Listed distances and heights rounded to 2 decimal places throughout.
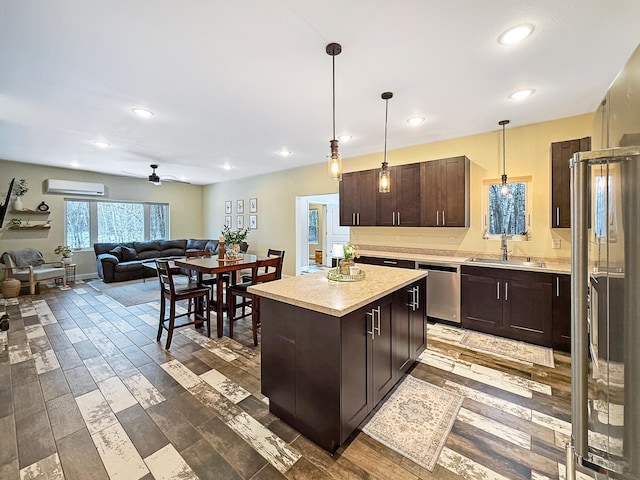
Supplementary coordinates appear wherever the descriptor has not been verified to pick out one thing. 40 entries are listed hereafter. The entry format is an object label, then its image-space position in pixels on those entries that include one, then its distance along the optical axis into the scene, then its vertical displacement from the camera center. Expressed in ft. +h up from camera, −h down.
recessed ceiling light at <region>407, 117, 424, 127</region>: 11.60 +4.96
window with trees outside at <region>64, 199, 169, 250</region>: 22.88 +1.80
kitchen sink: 11.46 -1.14
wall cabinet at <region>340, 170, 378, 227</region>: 15.43 +2.32
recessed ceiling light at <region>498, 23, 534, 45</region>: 6.26 +4.68
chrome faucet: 12.59 -0.49
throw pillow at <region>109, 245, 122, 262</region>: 22.71 -0.84
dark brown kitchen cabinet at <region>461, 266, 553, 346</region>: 10.51 -2.66
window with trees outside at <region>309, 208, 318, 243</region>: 33.40 +1.58
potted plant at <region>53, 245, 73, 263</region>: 20.92 -0.71
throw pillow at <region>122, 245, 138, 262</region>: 23.30 -1.05
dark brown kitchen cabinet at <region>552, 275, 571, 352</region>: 10.05 -2.76
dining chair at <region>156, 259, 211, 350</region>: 10.53 -2.06
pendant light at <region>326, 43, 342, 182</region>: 6.98 +2.21
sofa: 21.43 -1.09
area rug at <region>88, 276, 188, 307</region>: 16.80 -3.33
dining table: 11.22 -1.09
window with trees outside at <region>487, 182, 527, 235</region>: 12.45 +1.20
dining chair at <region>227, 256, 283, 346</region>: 11.20 -2.01
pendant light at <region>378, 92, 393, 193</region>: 9.33 +2.07
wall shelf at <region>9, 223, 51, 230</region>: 19.71 +1.17
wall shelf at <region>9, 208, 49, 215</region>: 19.78 +2.26
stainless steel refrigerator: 2.27 -0.58
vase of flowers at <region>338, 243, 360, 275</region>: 8.26 -0.64
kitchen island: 5.67 -2.53
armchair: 17.81 -1.63
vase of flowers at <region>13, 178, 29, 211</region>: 19.54 +3.63
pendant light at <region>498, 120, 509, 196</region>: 11.82 +3.27
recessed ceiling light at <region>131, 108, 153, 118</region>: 10.81 +5.13
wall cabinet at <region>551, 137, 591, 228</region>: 10.63 +2.21
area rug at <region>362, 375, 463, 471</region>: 5.90 -4.42
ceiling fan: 19.76 +4.52
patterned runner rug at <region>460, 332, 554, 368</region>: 9.78 -4.21
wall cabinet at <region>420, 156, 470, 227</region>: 12.74 +2.11
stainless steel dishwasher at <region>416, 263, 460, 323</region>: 12.35 -2.43
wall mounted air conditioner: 20.98 +4.34
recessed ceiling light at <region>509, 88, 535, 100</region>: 9.15 +4.77
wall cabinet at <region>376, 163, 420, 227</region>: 13.85 +1.97
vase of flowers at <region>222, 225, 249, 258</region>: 13.67 -0.15
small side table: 20.89 -2.36
